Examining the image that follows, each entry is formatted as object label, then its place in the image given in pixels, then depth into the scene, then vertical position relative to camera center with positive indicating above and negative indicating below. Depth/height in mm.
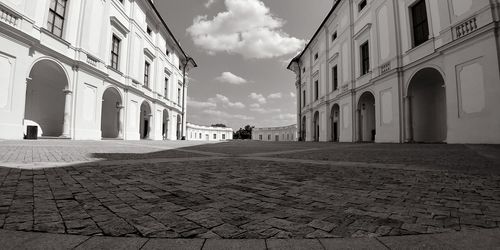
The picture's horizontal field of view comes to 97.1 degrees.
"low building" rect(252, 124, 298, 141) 57275 +2069
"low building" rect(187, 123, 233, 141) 54419 +2066
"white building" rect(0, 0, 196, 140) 9586 +4264
